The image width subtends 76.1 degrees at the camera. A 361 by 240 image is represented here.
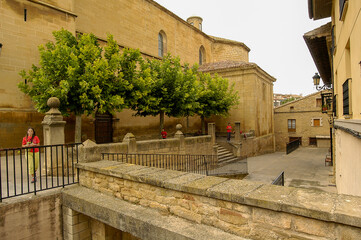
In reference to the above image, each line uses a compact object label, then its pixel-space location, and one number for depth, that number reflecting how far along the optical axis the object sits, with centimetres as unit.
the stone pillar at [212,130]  1512
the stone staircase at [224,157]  1531
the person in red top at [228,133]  1847
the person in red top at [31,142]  565
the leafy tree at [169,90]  1338
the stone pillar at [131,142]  892
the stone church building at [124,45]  1059
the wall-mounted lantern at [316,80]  1218
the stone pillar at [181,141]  1201
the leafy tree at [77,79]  906
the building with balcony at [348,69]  363
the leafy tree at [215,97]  1767
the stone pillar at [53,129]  612
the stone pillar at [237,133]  1775
